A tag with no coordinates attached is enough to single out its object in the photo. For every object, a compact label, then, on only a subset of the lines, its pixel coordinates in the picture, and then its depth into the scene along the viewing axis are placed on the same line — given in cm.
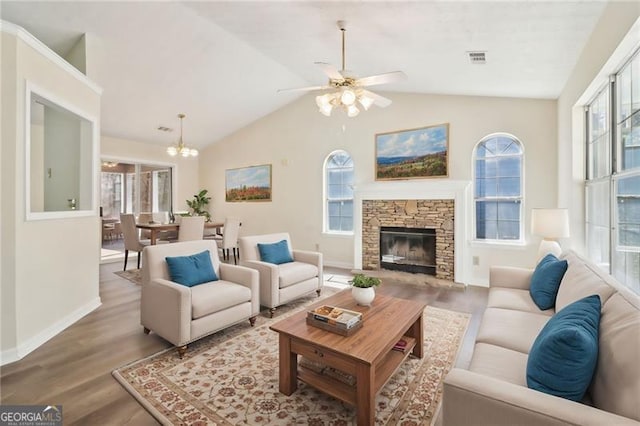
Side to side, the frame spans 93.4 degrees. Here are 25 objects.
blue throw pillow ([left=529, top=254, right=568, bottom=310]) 236
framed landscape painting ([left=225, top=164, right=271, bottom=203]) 708
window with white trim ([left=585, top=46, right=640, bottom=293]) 215
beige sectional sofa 106
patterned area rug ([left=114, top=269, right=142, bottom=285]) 489
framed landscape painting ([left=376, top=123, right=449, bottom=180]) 491
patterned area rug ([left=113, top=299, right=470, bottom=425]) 182
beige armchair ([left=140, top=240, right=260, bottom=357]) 250
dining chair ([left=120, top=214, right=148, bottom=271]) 533
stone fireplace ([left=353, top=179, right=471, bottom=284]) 466
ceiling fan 269
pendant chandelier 589
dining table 519
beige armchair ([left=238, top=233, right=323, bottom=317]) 341
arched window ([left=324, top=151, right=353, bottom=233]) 600
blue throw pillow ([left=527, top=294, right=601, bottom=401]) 117
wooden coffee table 170
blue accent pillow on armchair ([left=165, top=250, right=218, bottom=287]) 284
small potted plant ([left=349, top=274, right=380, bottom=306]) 250
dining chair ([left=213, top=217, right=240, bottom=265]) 600
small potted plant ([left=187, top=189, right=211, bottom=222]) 801
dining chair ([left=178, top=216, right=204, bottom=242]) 550
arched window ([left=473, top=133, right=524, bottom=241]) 448
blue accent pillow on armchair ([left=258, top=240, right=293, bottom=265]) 380
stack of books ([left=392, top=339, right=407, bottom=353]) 228
